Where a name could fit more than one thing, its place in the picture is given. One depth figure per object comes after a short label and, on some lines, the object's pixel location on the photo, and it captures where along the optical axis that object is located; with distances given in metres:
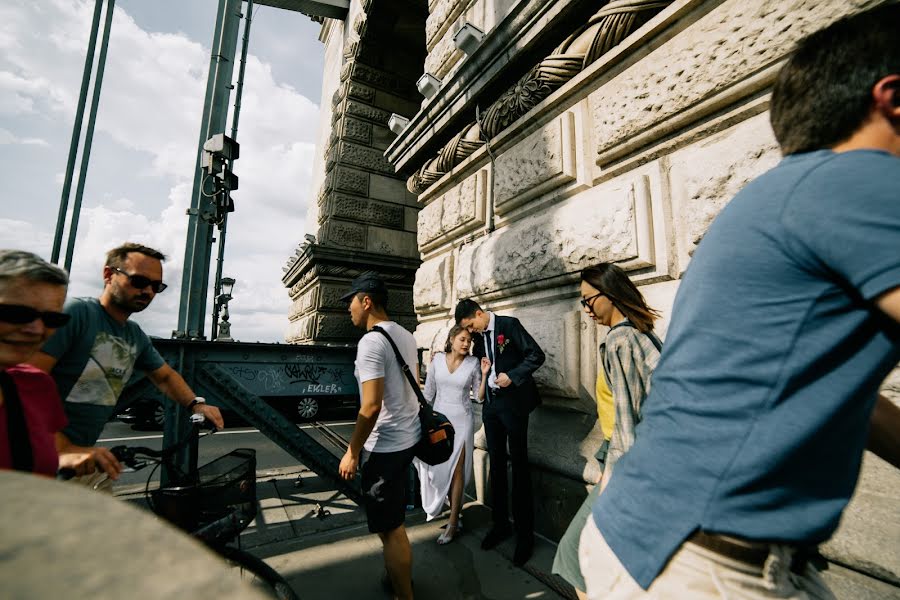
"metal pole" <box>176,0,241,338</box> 5.34
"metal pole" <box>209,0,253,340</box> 7.50
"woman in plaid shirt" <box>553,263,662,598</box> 1.62
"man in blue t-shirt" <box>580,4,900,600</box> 0.63
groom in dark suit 2.78
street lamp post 9.48
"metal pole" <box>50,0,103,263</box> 5.49
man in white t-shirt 2.15
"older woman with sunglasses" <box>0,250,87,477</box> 1.22
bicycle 2.01
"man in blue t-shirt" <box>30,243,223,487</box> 1.95
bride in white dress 3.19
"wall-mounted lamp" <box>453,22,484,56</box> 3.76
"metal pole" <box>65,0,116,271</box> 5.61
